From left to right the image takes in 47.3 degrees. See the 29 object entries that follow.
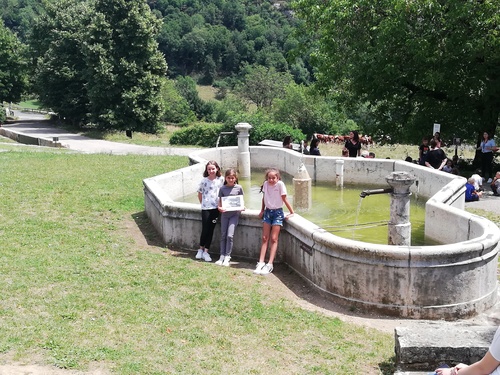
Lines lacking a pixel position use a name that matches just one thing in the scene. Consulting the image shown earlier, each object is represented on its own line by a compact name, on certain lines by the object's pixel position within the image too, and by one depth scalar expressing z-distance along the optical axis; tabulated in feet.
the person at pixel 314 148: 49.44
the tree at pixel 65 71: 141.60
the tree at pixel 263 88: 265.34
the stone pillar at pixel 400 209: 26.09
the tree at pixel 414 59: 52.90
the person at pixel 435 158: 44.19
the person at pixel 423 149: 45.88
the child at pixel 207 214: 29.22
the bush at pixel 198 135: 106.42
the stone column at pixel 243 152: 50.65
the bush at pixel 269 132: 92.37
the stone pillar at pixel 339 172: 44.21
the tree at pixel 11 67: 172.86
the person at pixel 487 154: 51.39
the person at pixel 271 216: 27.55
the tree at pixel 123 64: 121.60
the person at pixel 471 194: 42.91
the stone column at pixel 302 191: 36.75
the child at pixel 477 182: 44.26
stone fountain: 22.84
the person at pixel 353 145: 49.80
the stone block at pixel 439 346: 16.12
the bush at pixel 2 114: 153.40
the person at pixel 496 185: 45.14
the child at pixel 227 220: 28.71
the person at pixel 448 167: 45.55
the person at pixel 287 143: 52.20
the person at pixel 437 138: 45.42
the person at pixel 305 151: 51.55
